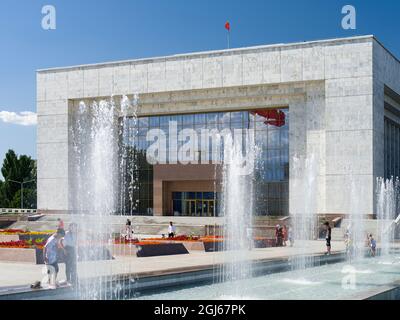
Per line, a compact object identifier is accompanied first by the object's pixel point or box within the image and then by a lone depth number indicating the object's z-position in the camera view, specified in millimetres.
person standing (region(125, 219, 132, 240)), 26566
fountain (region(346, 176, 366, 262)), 32412
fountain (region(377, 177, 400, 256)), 29486
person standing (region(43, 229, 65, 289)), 12266
